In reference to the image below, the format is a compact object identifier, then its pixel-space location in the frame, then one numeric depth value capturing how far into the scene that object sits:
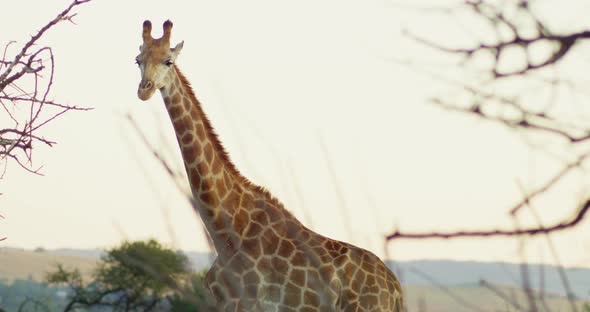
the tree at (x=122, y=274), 82.19
